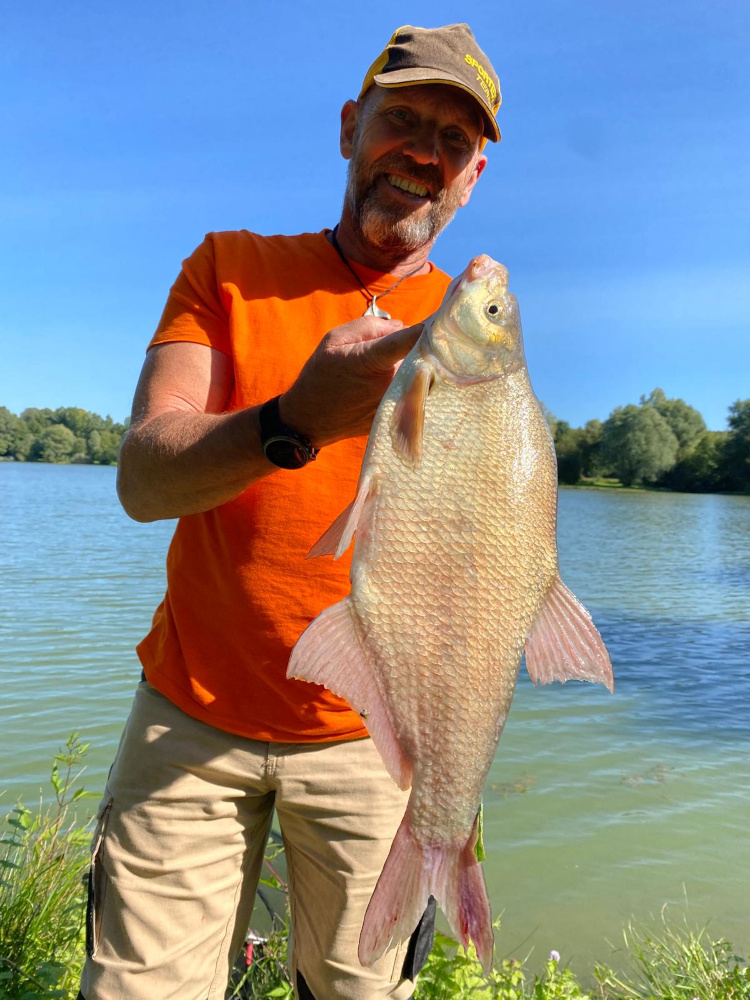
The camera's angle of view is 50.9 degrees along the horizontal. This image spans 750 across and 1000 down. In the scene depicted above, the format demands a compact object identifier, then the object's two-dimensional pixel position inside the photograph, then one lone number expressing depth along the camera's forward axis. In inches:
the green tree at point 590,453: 3068.4
